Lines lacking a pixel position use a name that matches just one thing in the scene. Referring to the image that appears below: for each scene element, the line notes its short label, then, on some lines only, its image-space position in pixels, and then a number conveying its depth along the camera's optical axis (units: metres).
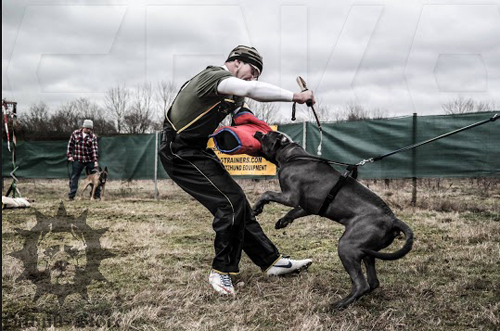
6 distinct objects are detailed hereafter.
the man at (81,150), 9.28
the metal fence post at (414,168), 7.40
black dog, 2.76
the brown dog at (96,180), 9.38
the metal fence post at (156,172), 9.67
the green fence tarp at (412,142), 6.80
